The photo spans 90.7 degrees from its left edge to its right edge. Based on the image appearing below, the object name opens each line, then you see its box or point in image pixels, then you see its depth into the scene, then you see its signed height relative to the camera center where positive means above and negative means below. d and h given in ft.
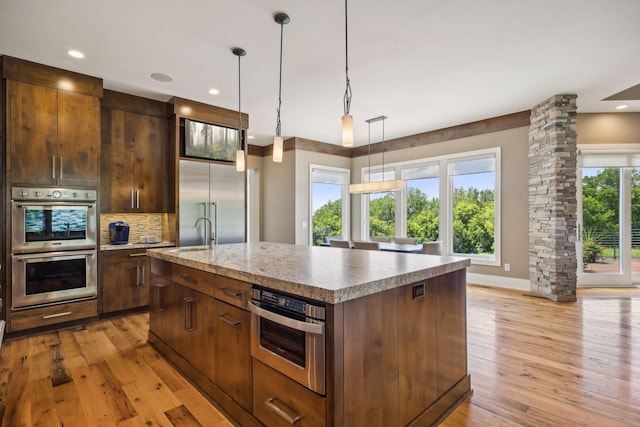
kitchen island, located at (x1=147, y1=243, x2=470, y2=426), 4.40 -2.16
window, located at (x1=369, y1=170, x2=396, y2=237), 23.03 +0.17
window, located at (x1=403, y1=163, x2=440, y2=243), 20.51 +0.71
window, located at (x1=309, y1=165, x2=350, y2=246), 22.75 +0.78
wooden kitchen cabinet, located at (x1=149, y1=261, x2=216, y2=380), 6.91 -2.62
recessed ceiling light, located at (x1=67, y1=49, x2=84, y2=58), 10.18 +5.24
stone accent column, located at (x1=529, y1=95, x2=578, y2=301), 14.29 +0.66
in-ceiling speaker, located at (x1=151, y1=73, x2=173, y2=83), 11.96 +5.25
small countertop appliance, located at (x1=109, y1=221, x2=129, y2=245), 13.35 -0.81
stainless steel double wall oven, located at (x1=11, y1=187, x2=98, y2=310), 10.57 -1.11
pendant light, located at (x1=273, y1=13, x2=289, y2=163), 9.12 +2.04
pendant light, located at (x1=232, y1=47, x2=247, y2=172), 10.27 +1.95
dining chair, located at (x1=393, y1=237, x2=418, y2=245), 17.95 -1.61
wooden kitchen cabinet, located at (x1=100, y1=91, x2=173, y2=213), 13.21 +2.55
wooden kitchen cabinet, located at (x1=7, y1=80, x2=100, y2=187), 10.61 +2.80
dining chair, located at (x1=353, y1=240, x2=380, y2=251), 15.40 -1.59
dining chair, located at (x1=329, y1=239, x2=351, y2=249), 16.53 -1.61
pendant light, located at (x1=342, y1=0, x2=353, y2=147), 7.27 +1.99
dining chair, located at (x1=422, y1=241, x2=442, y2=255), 15.03 -1.67
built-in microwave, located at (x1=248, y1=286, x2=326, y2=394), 4.35 -1.85
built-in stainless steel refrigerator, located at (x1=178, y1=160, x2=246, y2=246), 14.40 +0.57
